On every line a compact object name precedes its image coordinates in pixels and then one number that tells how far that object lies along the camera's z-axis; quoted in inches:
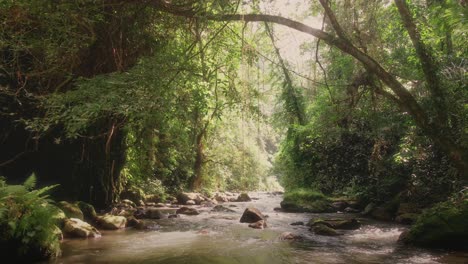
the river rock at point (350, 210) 516.8
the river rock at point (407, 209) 409.4
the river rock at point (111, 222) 350.0
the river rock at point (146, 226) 363.9
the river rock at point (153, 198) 627.0
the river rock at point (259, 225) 379.3
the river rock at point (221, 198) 784.9
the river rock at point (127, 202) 517.7
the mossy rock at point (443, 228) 254.5
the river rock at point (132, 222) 370.0
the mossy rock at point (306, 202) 525.7
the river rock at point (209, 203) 658.0
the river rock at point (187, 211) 496.7
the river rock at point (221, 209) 556.7
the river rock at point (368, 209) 470.0
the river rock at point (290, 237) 313.8
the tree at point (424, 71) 195.1
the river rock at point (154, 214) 439.2
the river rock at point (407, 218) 384.0
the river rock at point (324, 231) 336.2
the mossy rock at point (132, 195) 563.5
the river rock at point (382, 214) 423.5
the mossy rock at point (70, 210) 346.6
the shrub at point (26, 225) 210.1
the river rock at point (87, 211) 375.1
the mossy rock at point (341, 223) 365.4
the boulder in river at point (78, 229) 303.7
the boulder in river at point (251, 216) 418.9
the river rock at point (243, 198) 791.7
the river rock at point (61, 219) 310.3
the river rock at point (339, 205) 531.3
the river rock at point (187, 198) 674.6
